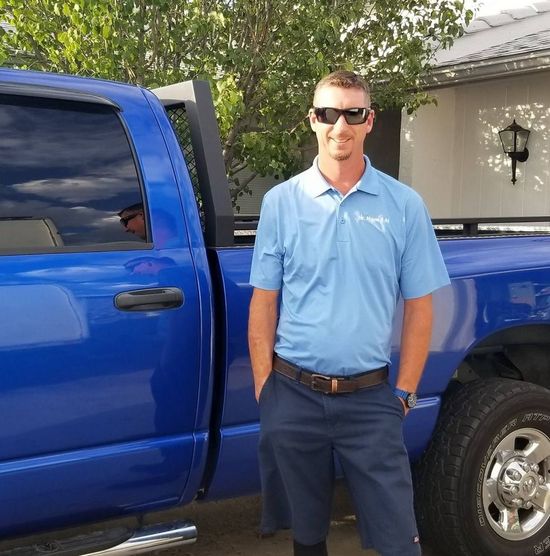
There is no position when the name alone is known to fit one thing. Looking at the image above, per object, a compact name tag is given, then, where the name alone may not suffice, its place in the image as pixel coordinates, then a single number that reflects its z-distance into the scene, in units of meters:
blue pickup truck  2.52
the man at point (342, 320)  2.46
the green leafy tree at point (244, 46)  6.27
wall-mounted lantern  9.08
